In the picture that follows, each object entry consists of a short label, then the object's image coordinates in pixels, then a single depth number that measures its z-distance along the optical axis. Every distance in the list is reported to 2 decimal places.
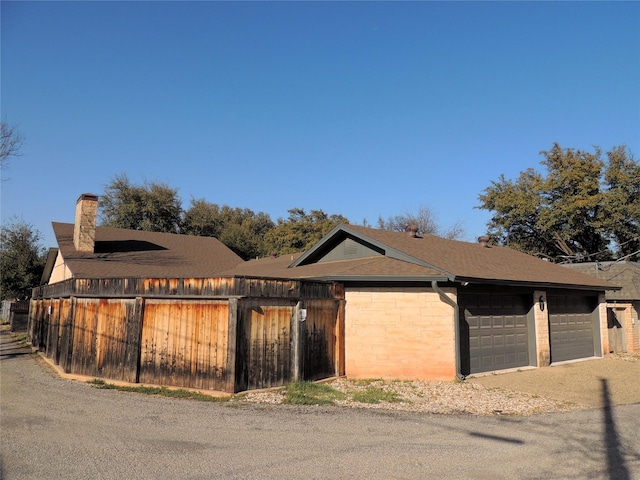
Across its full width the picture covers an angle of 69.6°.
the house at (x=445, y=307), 12.24
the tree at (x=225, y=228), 48.34
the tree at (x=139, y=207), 45.56
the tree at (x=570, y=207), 34.41
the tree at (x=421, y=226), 52.72
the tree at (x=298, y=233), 43.78
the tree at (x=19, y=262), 37.59
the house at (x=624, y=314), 18.94
